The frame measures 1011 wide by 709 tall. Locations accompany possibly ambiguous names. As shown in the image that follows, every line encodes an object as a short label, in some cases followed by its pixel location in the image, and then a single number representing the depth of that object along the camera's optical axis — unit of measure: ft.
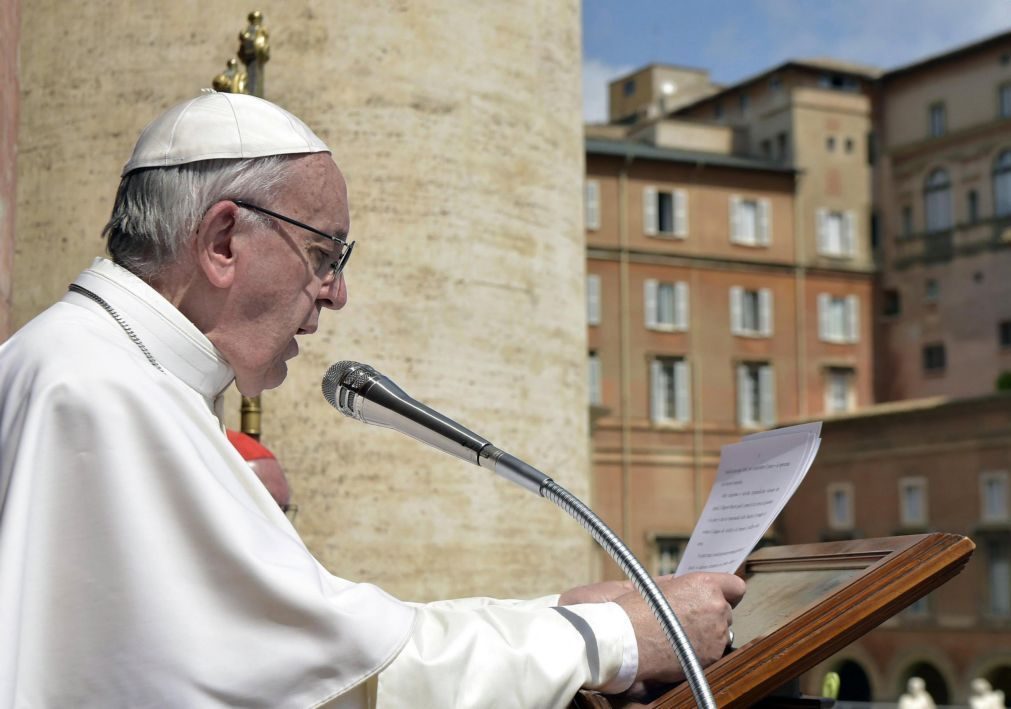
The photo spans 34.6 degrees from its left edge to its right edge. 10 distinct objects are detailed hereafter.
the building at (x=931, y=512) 132.36
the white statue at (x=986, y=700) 85.87
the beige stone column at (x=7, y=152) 19.49
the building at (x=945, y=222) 156.66
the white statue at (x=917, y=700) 86.69
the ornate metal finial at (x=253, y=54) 21.43
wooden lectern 7.32
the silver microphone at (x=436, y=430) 8.25
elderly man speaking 7.00
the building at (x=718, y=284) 148.46
